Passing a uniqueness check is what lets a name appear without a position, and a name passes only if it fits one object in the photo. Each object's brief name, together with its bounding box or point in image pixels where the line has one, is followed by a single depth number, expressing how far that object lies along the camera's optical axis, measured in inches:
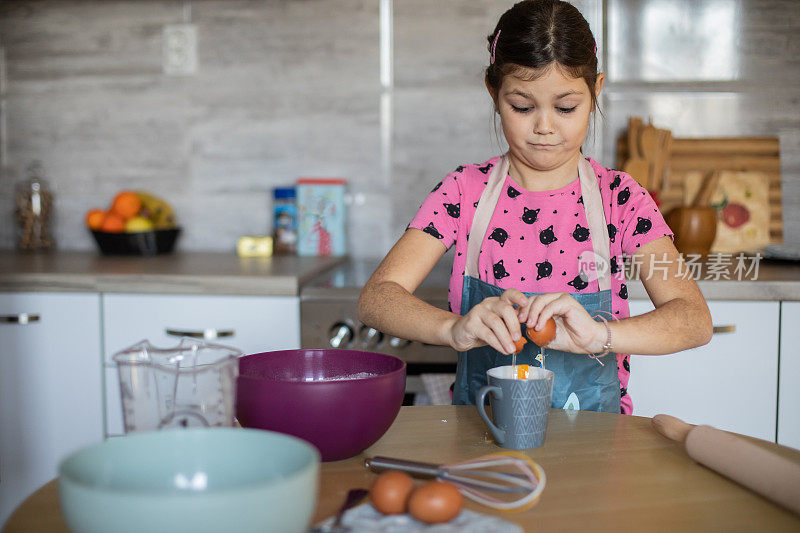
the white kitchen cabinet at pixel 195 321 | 72.3
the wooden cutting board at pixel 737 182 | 87.6
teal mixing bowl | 19.6
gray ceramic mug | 34.3
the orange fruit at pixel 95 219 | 90.7
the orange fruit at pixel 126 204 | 91.1
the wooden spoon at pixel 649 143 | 86.4
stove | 71.1
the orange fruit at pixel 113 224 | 89.0
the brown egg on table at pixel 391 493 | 25.9
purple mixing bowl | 31.5
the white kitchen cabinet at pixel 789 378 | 69.8
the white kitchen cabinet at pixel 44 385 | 74.3
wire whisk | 28.2
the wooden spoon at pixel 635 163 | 86.6
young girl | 42.6
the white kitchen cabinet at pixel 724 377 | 70.2
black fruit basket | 88.3
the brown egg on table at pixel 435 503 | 24.9
